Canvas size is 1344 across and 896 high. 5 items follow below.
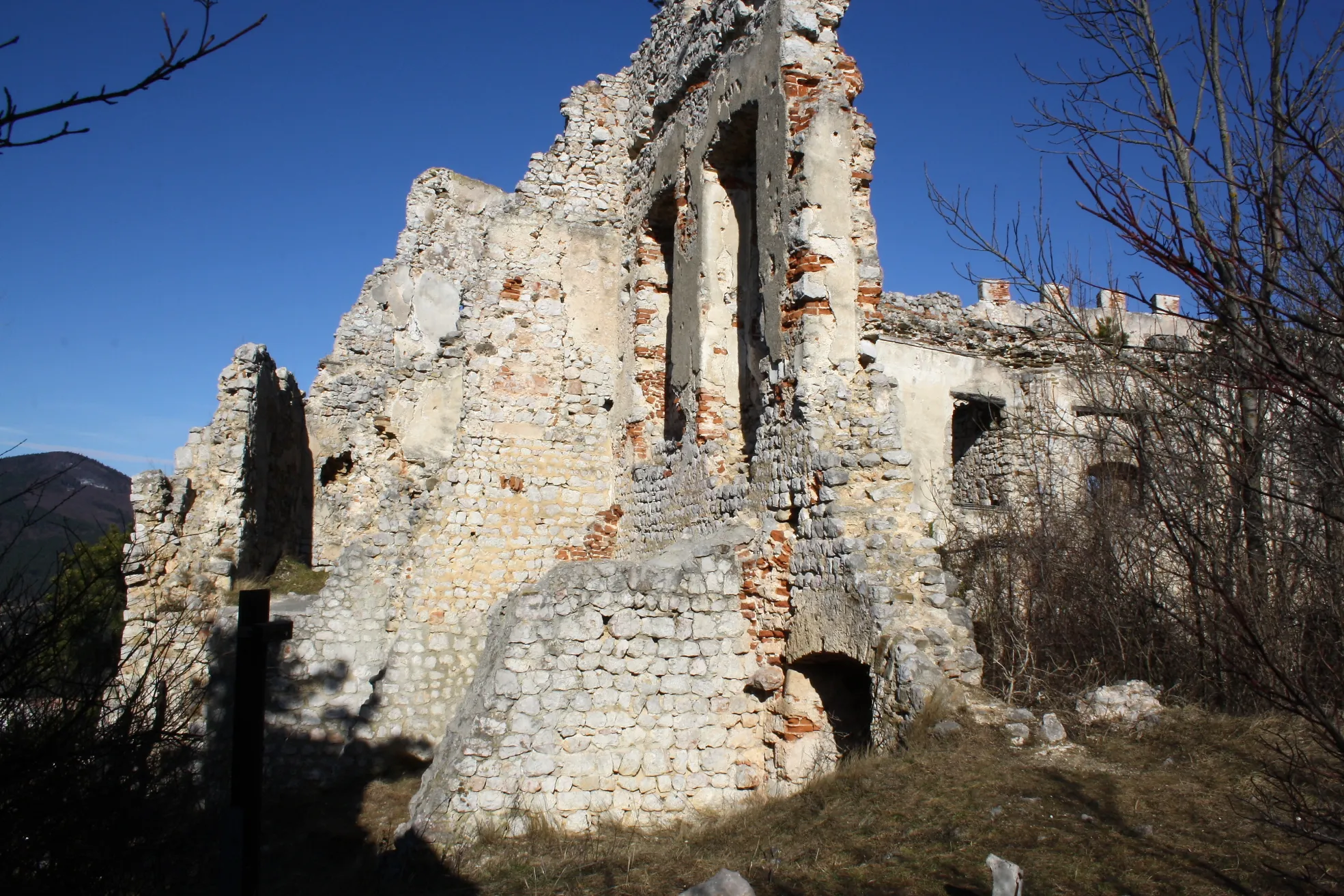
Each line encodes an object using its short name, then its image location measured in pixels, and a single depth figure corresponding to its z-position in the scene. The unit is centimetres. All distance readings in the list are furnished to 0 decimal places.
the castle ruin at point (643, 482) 686
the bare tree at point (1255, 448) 223
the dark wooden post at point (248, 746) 379
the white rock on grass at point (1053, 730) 555
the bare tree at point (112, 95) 222
